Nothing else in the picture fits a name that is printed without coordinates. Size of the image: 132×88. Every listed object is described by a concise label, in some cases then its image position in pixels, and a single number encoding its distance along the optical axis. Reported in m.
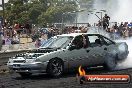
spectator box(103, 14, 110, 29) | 25.78
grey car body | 13.21
